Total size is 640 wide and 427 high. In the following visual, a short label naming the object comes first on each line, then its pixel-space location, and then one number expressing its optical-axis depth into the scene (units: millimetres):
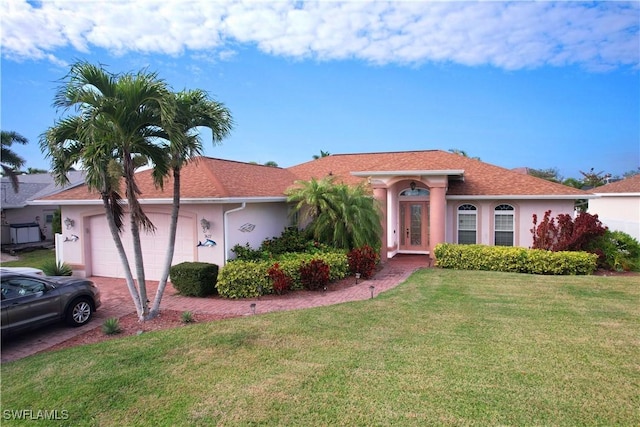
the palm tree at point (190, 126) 8211
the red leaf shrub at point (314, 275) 10969
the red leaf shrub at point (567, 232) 13320
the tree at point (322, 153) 35144
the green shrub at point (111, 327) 7773
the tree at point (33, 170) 48584
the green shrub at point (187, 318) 8289
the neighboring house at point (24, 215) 24016
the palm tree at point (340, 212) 13305
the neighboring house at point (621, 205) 20375
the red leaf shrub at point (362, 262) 12500
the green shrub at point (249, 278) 10453
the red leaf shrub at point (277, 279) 10445
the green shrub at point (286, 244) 13336
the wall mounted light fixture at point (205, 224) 12000
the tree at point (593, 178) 45312
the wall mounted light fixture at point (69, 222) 14406
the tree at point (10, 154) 23736
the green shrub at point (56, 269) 12945
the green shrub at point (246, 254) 12005
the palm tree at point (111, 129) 7406
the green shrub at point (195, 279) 10711
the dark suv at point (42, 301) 7441
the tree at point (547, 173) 44531
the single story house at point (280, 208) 12242
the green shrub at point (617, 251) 13328
